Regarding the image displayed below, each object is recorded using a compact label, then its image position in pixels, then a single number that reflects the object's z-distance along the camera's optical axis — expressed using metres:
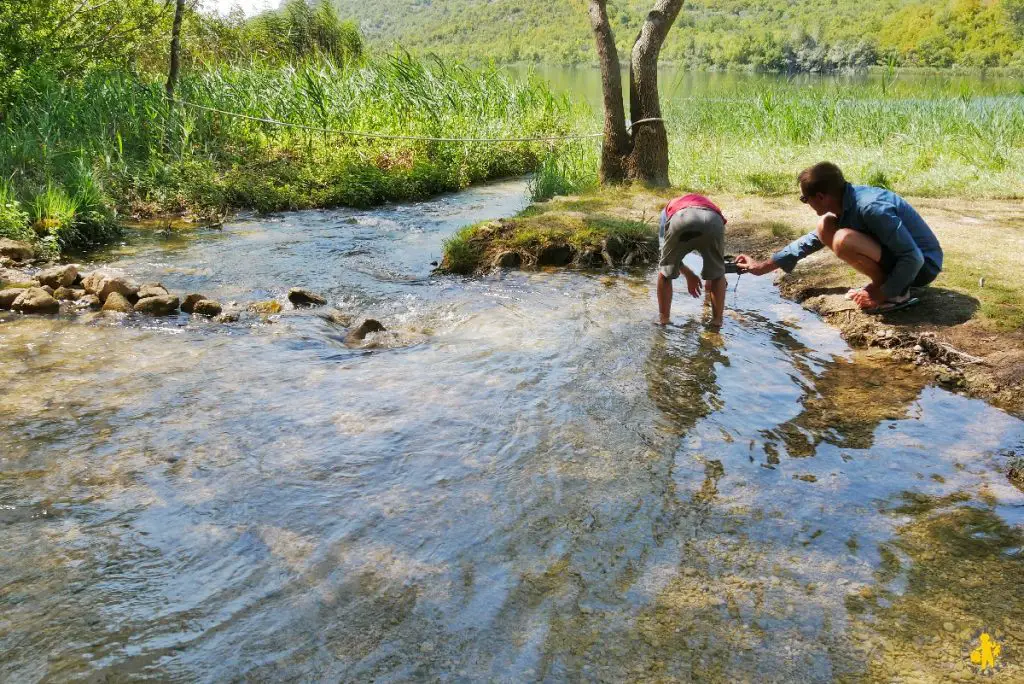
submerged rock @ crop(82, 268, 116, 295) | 6.50
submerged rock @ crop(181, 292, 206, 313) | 6.32
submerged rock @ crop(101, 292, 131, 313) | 6.32
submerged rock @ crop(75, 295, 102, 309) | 6.38
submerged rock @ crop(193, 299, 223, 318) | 6.27
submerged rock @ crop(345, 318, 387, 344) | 5.87
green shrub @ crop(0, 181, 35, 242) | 7.84
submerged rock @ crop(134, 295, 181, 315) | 6.27
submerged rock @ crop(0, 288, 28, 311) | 6.30
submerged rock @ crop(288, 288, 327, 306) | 6.64
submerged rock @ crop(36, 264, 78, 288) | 6.72
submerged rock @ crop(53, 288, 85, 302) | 6.53
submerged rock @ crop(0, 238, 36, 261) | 7.54
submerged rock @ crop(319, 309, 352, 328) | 6.30
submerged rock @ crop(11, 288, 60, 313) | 6.21
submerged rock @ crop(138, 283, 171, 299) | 6.43
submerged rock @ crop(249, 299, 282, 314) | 6.45
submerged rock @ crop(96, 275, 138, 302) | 6.40
